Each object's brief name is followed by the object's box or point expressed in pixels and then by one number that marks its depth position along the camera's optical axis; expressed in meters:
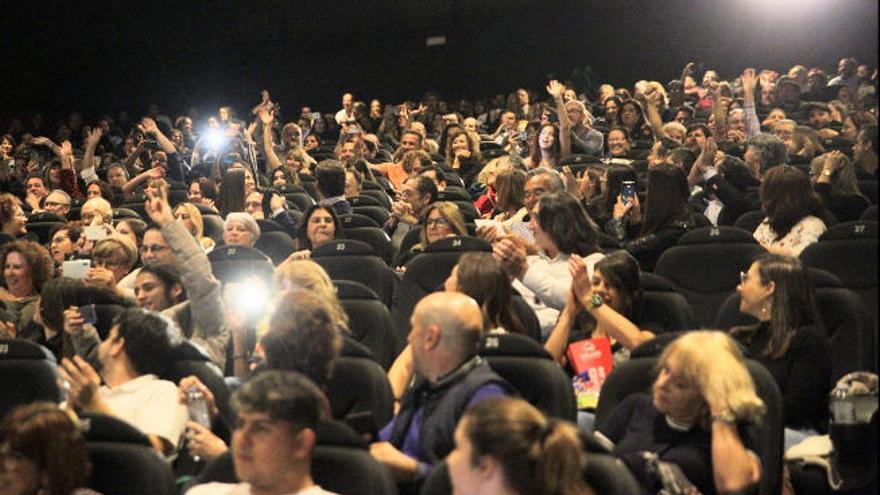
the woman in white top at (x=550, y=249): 5.43
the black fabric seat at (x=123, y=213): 9.02
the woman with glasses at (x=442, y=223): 6.68
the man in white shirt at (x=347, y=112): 17.03
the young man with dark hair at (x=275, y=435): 3.14
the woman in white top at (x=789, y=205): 6.38
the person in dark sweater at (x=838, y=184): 7.14
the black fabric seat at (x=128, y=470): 3.54
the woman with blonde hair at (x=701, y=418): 3.40
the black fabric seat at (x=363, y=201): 9.27
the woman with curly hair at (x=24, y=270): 6.34
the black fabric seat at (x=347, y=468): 3.29
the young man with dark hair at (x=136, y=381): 3.98
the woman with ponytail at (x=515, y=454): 2.76
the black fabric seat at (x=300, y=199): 10.06
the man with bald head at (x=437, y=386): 3.62
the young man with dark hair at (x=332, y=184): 8.77
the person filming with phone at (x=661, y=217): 6.54
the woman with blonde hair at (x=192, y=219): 7.66
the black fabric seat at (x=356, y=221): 8.17
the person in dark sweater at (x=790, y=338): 4.31
